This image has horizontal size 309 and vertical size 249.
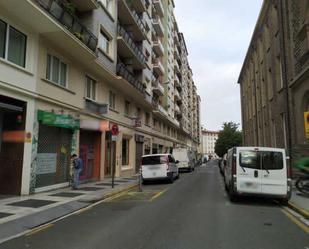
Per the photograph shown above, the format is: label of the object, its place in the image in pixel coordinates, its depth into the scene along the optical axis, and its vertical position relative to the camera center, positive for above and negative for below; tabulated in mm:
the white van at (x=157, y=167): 19422 -439
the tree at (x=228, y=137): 66438 +4917
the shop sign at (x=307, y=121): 9617 +1218
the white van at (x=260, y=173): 11266 -444
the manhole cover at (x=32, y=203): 10551 -1508
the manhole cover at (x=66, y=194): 13234 -1472
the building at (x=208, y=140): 175250 +11215
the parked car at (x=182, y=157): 33688 +332
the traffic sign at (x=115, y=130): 15945 +1490
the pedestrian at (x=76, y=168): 15273 -409
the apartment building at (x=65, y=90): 12703 +3635
